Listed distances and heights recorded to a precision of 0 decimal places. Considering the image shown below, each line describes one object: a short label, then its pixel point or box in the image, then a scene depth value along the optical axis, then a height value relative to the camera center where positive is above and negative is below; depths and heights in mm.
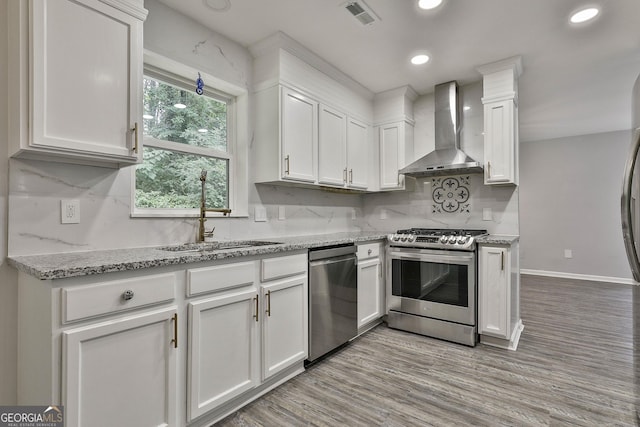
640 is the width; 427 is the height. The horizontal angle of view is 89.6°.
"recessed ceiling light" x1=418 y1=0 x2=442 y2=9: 2162 +1442
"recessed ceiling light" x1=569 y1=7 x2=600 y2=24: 2270 +1443
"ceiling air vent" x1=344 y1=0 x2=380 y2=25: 2213 +1457
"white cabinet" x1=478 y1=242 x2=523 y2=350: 2736 -699
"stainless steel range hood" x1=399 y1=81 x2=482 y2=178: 3359 +849
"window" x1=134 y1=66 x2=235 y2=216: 2244 +529
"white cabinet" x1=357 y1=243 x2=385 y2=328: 2967 -655
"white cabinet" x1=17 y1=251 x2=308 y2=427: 1246 -587
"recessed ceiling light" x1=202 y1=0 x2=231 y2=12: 2167 +1450
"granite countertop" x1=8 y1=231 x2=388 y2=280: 1230 -195
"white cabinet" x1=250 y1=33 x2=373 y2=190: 2670 +895
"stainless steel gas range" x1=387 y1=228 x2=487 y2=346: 2842 -639
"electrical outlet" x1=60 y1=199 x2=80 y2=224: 1724 +33
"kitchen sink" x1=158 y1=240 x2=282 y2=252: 2081 -205
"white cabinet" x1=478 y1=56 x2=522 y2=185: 3041 +917
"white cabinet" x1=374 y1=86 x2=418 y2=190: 3715 +977
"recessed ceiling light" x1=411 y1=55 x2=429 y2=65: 2963 +1465
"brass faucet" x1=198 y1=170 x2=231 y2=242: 2289 +43
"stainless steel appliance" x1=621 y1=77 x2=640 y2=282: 1643 +52
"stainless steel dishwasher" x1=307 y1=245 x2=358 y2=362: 2408 -658
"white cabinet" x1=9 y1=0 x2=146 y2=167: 1416 +653
